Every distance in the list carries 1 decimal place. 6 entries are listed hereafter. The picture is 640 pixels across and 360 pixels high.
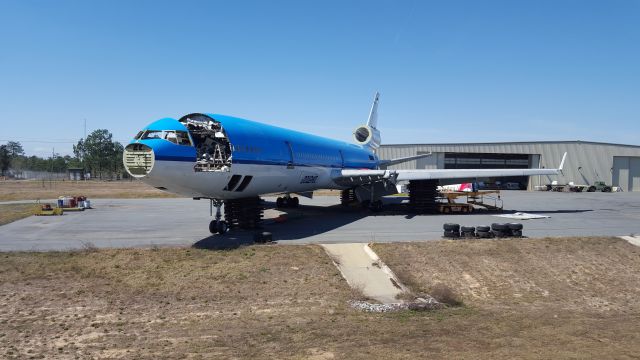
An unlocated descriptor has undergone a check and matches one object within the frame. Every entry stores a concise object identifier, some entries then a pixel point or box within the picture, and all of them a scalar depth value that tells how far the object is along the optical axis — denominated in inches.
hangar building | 3110.2
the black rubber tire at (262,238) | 838.5
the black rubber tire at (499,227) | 899.4
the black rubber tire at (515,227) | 903.1
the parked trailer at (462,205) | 1403.8
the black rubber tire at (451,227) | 890.1
